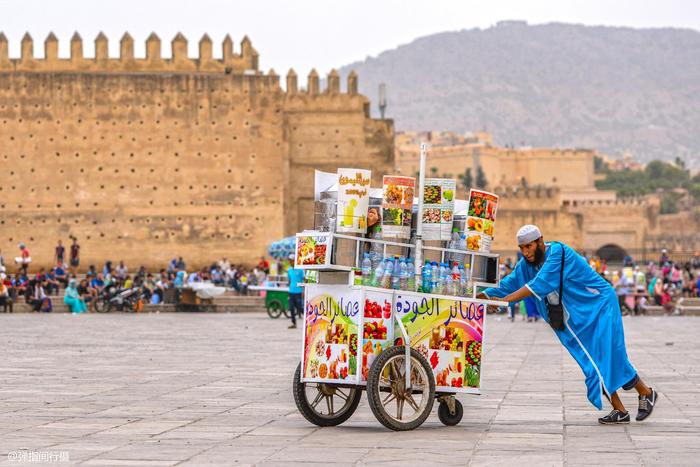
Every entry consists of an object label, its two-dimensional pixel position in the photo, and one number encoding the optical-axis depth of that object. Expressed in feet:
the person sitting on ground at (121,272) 175.63
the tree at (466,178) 565.72
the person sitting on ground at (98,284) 151.74
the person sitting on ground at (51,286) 163.84
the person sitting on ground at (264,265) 203.12
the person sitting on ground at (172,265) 192.69
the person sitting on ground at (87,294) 147.71
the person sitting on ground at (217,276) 187.12
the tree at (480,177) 582.91
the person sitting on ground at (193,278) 172.94
